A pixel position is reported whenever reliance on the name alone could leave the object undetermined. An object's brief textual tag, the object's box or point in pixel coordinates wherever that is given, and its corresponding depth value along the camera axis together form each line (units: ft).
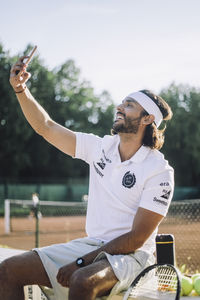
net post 50.03
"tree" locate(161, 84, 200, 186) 131.34
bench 10.02
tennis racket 8.79
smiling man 9.12
